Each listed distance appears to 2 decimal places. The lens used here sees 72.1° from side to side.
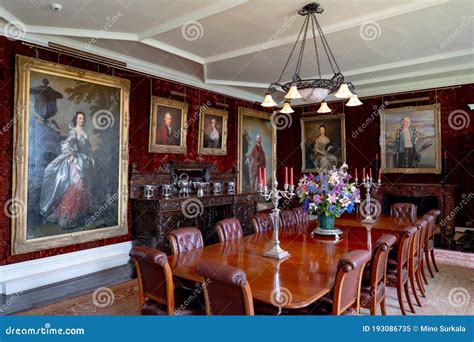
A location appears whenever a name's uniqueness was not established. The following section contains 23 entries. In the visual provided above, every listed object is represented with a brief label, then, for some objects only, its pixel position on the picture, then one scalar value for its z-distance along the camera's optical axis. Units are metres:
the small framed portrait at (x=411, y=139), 6.37
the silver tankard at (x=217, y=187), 6.33
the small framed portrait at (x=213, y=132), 6.41
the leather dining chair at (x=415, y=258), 3.41
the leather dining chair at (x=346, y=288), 1.99
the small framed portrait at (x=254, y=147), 7.40
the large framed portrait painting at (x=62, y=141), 3.85
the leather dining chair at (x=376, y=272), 2.50
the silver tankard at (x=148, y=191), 5.18
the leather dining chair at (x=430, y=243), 4.32
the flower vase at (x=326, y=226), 3.49
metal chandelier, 3.28
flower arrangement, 3.31
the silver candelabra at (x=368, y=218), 4.30
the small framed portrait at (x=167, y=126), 5.43
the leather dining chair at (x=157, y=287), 2.16
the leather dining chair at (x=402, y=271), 3.04
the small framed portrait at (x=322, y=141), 7.60
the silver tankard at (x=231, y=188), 6.72
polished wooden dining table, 1.91
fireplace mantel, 5.96
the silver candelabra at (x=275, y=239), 2.62
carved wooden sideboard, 4.89
